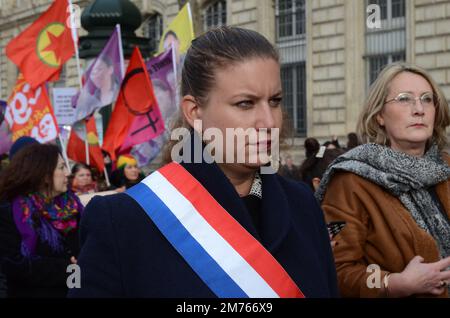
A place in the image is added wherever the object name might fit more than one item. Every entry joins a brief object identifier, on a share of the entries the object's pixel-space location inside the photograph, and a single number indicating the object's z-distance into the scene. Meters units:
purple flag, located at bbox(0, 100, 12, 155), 9.55
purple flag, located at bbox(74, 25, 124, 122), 9.16
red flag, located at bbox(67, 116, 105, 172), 9.39
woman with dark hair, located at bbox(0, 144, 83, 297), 4.08
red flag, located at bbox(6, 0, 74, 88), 9.32
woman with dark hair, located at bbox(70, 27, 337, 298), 1.71
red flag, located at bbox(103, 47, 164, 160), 8.35
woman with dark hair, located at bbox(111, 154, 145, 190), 7.79
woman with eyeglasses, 2.59
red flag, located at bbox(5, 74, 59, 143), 8.99
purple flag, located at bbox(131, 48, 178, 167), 8.97
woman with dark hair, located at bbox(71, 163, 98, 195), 7.66
